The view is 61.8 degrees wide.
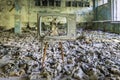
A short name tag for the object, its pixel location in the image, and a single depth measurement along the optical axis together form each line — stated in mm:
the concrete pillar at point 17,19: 6073
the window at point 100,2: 7847
